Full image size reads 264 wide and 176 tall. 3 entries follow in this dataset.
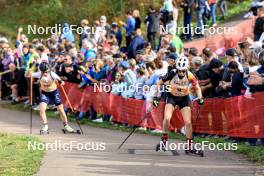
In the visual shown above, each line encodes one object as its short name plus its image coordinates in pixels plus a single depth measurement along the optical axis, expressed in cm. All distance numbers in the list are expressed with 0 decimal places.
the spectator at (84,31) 2504
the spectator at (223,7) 2971
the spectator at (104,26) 2503
